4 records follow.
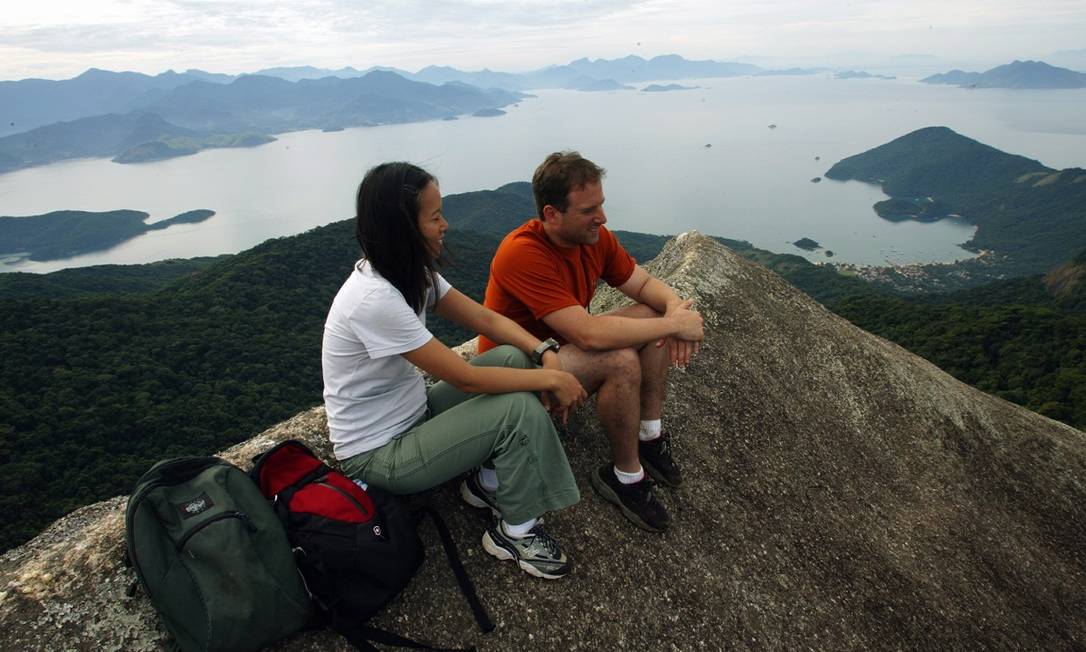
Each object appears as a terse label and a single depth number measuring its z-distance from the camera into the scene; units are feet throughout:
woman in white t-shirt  11.33
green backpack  9.38
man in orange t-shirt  14.16
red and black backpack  10.43
